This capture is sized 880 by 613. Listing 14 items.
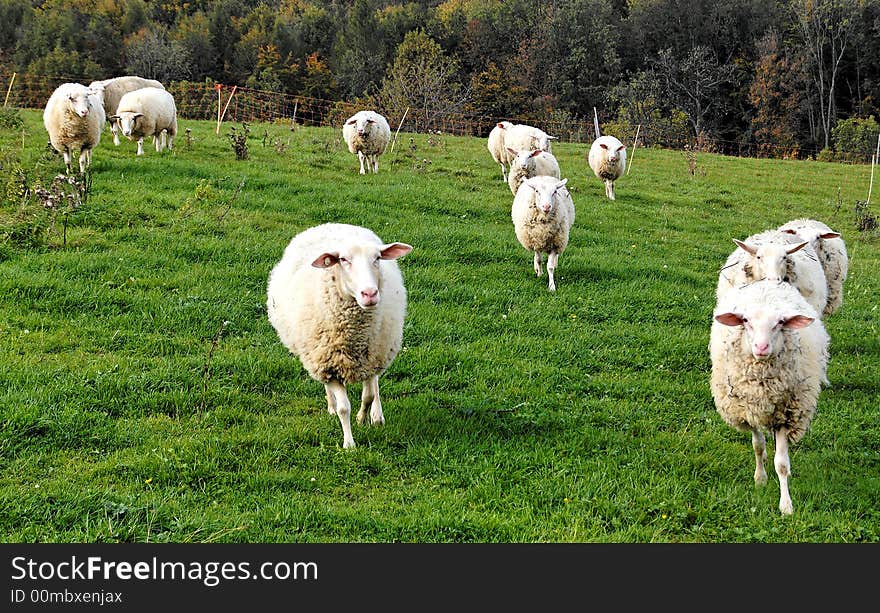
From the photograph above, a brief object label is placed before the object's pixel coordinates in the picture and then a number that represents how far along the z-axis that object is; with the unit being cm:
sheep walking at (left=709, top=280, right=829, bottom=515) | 524
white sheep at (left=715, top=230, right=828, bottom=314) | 722
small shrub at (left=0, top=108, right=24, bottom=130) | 1625
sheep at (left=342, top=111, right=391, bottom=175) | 1625
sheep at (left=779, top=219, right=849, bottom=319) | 859
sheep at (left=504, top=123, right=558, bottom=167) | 1697
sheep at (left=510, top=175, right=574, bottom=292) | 1072
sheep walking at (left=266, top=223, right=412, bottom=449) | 579
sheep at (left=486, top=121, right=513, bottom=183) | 1806
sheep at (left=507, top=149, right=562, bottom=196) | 1471
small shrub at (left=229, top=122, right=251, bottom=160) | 1562
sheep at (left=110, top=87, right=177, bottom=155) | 1529
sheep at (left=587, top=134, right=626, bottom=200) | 1684
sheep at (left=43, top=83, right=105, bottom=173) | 1316
